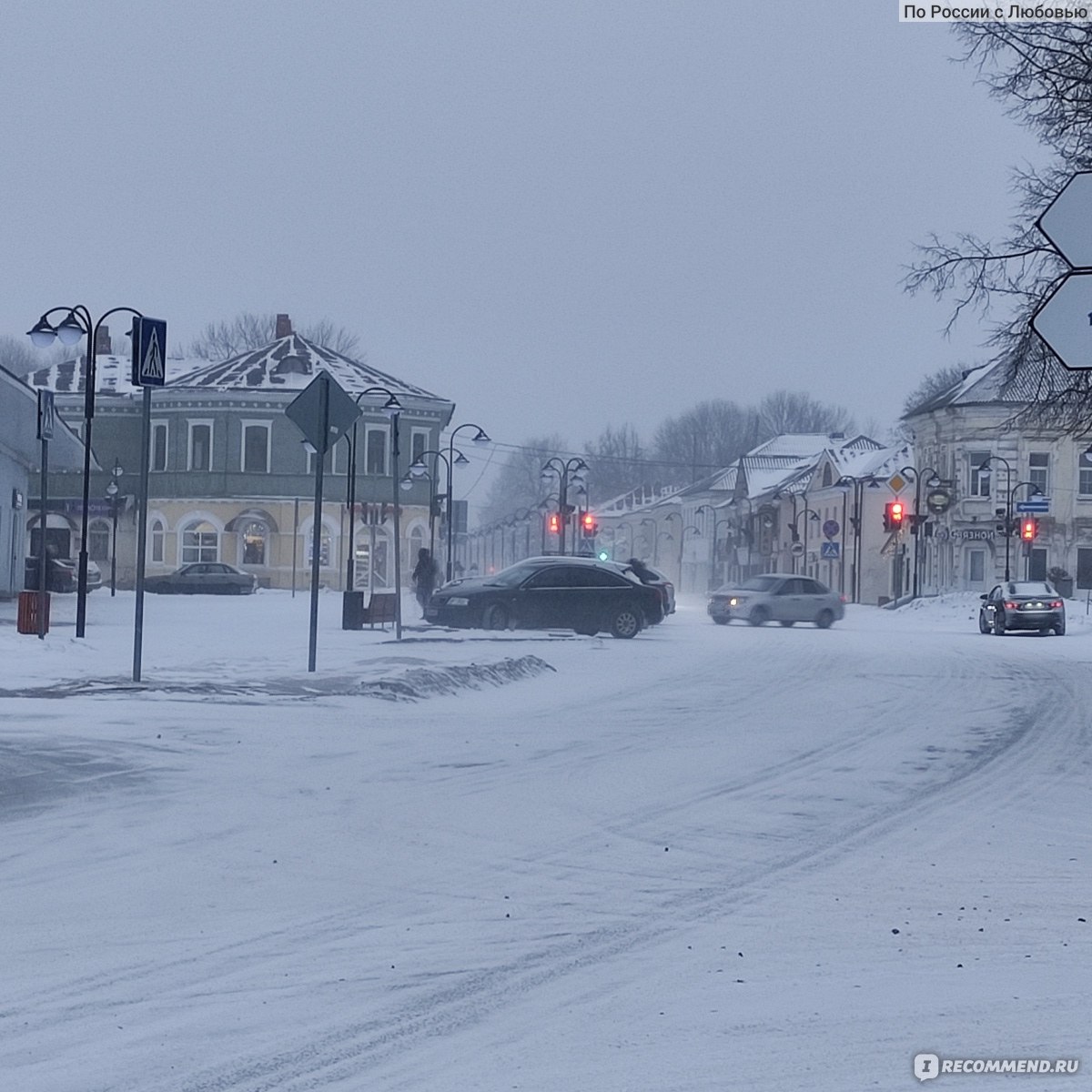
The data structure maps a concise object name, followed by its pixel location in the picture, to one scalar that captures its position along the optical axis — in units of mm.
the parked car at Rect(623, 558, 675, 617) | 46844
